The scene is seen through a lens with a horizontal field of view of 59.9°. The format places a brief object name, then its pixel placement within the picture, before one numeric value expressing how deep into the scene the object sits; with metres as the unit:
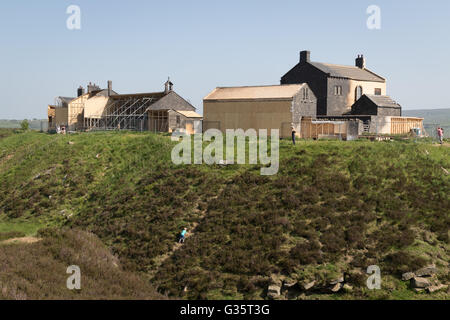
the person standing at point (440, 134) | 38.68
